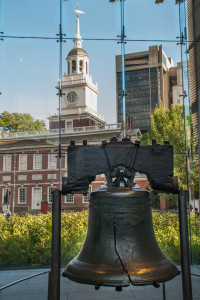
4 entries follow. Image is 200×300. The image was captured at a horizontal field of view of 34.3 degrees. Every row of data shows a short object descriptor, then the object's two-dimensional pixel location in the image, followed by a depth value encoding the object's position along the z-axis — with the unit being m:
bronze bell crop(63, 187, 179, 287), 2.03
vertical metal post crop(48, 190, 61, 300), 2.10
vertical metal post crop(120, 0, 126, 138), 7.01
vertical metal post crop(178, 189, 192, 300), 2.18
